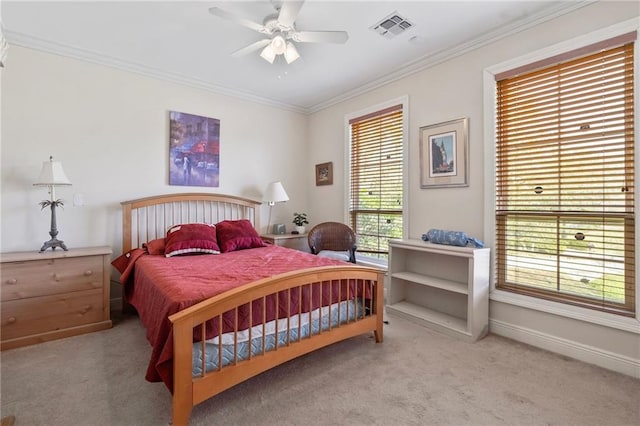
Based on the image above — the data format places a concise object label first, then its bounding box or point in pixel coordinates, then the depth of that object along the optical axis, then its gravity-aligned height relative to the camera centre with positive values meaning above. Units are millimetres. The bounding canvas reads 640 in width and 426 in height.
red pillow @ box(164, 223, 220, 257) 3053 -292
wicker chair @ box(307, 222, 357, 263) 3855 -331
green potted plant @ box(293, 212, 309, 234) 4555 -141
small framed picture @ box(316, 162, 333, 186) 4555 +612
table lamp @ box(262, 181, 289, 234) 4199 +266
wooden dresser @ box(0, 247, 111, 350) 2420 -710
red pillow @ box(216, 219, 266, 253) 3418 -272
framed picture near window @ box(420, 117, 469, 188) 2967 +619
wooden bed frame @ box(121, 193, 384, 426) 1521 -615
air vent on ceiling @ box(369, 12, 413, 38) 2549 +1662
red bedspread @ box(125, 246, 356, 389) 1606 -467
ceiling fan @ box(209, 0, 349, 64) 2062 +1398
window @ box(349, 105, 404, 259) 3682 +447
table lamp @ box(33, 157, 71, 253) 2695 +279
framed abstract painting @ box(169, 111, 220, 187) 3699 +806
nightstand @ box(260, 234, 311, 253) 4164 -396
